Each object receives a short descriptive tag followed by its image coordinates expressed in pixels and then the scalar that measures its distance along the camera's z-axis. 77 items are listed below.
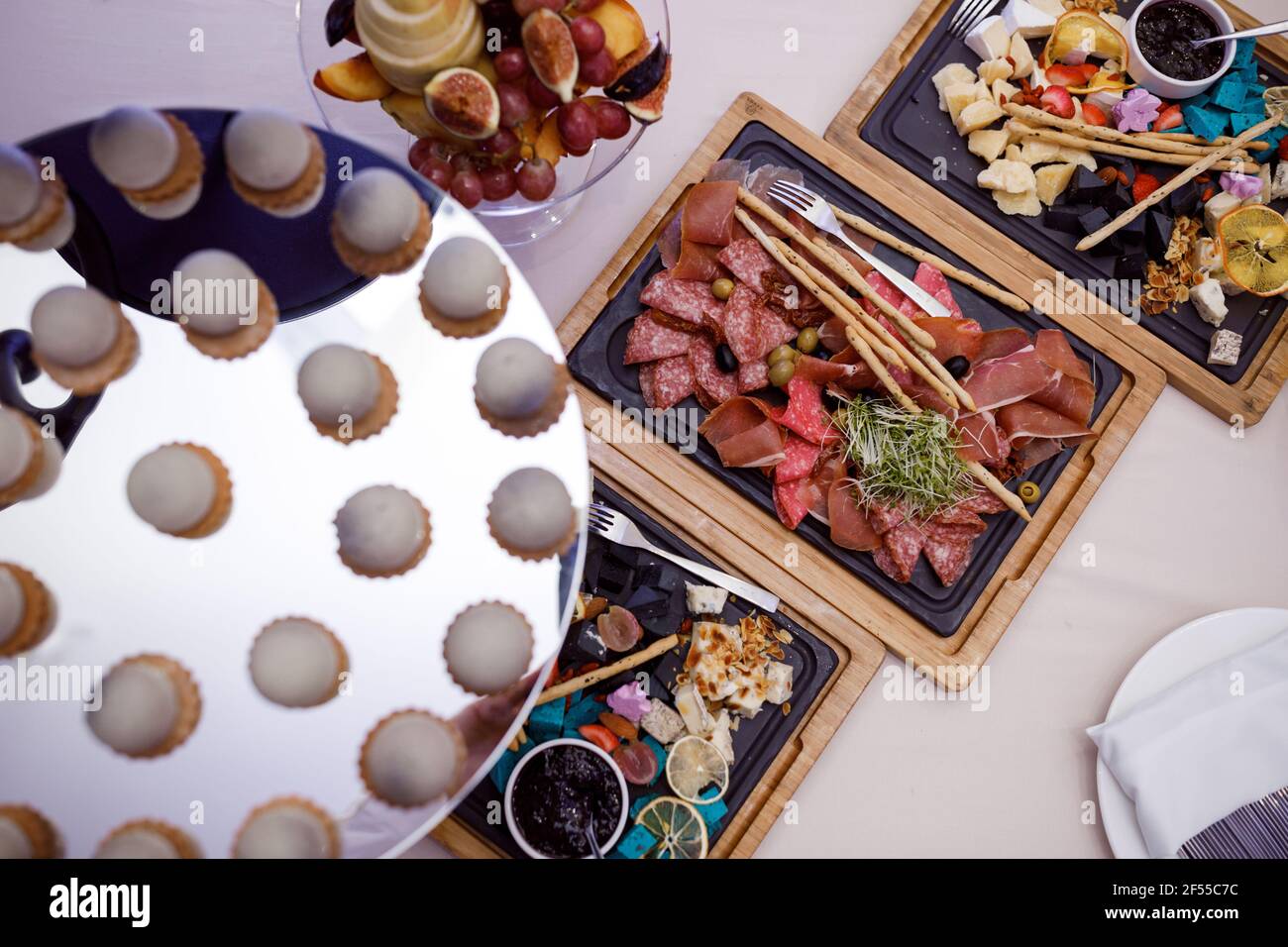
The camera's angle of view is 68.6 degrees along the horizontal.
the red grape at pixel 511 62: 1.05
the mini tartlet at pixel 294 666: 0.93
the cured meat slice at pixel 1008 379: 1.32
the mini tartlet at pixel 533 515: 0.96
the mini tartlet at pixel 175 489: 0.92
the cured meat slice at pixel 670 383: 1.33
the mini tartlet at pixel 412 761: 0.91
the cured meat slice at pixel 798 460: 1.31
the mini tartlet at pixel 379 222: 0.97
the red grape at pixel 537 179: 1.15
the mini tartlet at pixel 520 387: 0.98
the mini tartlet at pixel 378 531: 0.95
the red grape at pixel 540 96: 1.08
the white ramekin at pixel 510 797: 1.14
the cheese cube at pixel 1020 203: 1.44
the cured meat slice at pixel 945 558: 1.33
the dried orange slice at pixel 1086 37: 1.46
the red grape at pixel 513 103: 1.08
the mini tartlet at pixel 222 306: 0.97
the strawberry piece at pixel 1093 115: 1.46
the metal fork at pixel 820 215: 1.38
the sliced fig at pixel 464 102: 1.01
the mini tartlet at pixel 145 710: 0.89
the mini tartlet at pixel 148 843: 0.90
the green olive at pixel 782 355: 1.33
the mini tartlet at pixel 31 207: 0.95
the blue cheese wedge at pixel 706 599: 1.27
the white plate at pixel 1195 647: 1.35
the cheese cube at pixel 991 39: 1.45
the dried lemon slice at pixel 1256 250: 1.43
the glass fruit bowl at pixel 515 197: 1.21
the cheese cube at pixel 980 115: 1.42
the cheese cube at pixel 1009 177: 1.42
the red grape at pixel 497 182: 1.16
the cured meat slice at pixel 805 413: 1.31
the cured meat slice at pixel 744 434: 1.29
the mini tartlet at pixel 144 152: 0.93
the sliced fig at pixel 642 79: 1.11
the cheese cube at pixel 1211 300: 1.42
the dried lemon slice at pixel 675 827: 1.20
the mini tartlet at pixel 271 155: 0.95
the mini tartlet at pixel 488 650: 0.94
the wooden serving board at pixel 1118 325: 1.44
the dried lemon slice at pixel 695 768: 1.23
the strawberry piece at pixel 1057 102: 1.44
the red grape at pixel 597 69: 1.08
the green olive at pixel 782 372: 1.32
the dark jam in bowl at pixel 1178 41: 1.44
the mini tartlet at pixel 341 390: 0.97
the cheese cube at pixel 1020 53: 1.45
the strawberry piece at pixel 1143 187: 1.46
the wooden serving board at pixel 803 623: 1.28
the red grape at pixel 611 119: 1.12
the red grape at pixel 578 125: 1.11
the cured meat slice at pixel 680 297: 1.33
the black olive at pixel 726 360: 1.32
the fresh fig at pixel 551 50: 1.03
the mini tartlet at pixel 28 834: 0.88
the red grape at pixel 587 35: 1.05
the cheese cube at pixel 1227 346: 1.43
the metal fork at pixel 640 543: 1.27
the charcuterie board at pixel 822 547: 1.33
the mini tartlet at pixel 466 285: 0.98
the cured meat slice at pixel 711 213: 1.32
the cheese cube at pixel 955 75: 1.44
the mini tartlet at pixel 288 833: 0.90
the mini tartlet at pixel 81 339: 0.94
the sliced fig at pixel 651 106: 1.13
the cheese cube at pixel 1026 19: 1.46
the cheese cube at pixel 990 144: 1.43
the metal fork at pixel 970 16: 1.47
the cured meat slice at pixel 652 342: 1.33
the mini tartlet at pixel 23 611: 0.92
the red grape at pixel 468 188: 1.14
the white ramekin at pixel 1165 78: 1.42
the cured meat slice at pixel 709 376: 1.33
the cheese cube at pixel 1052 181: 1.44
